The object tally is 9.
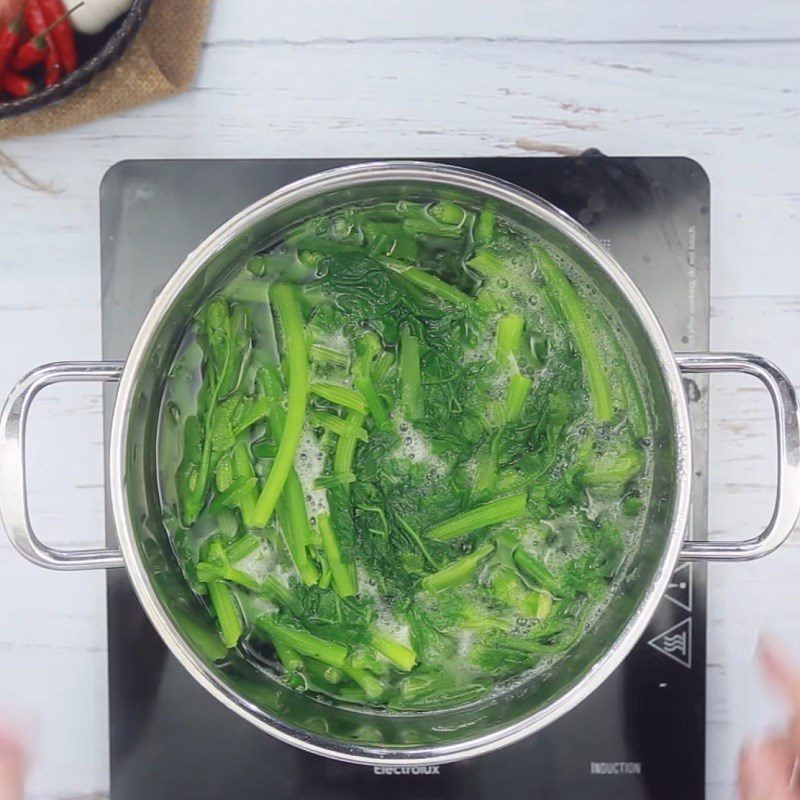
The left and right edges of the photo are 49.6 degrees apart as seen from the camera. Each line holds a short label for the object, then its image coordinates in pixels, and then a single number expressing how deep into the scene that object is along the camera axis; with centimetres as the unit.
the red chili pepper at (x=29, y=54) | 109
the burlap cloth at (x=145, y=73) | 113
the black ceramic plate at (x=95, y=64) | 105
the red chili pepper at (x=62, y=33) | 109
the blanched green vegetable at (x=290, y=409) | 106
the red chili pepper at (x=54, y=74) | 110
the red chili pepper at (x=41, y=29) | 109
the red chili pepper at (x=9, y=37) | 109
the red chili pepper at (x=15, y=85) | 110
